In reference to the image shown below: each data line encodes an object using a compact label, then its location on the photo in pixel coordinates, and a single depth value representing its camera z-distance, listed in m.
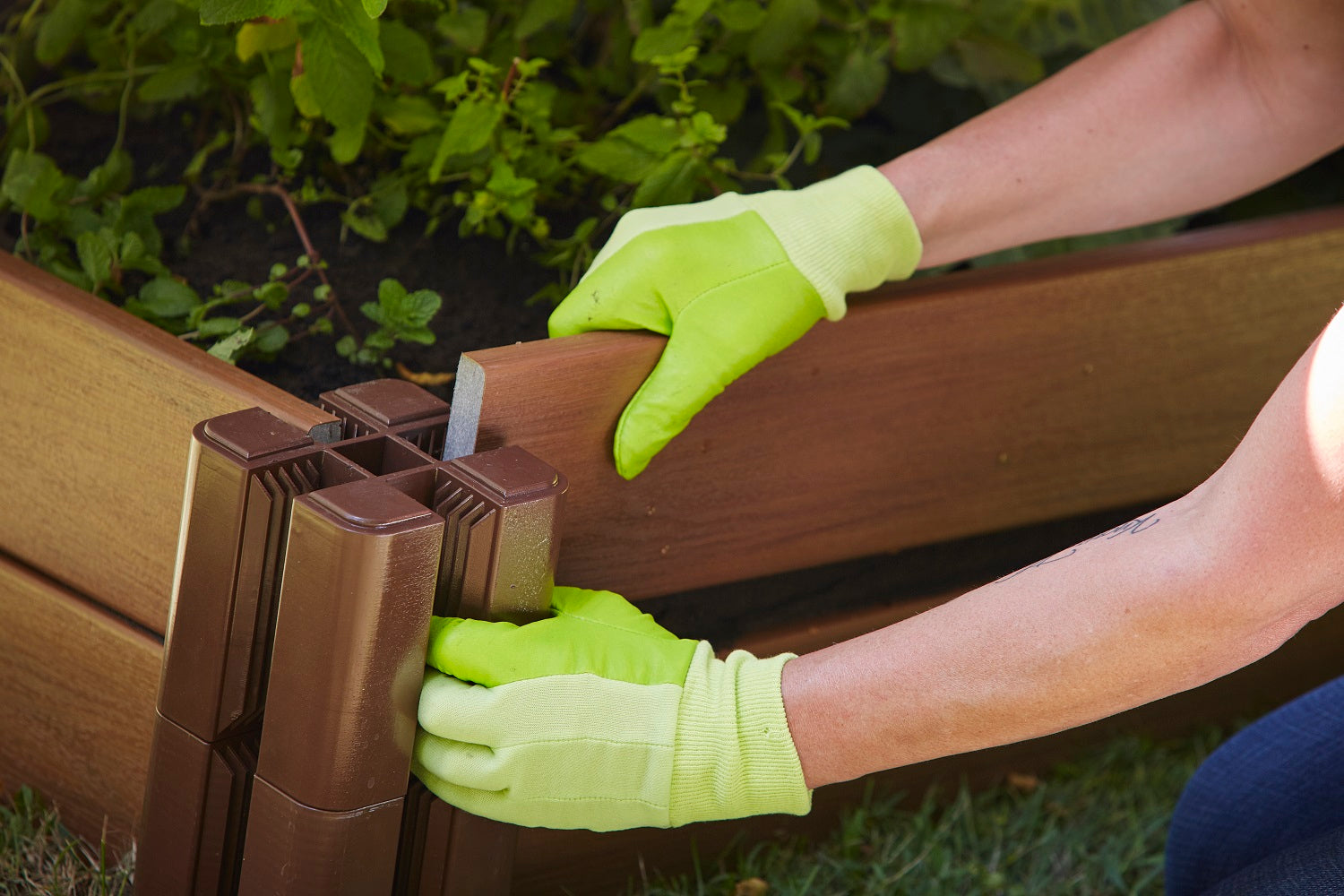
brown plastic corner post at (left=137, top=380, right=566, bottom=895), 1.45
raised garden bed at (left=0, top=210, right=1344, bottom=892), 1.58
